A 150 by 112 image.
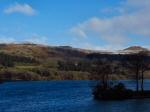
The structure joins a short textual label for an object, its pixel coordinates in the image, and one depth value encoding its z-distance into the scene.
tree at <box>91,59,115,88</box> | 113.33
